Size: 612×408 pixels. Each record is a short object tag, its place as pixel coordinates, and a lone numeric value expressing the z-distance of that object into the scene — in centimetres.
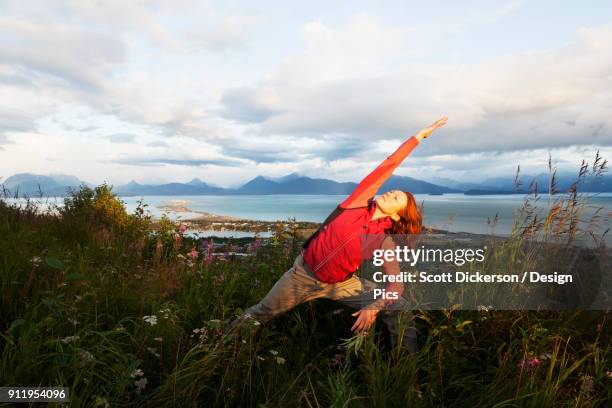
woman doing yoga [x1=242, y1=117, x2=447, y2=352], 366
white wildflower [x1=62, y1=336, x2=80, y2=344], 253
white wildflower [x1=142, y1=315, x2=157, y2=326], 274
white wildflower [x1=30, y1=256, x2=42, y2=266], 350
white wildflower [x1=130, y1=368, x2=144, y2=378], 254
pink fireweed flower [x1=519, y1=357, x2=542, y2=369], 273
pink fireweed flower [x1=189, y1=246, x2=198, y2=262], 514
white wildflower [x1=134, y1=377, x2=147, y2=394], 255
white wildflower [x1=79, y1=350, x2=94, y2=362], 251
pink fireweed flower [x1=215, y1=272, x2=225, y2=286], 466
